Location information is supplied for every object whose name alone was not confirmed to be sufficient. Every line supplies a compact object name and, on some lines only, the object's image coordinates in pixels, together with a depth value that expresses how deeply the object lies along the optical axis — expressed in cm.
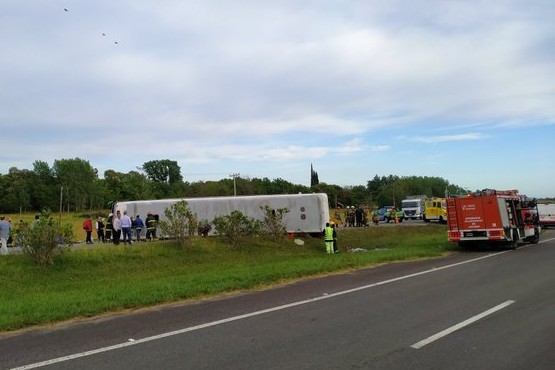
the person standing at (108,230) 2636
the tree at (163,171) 16125
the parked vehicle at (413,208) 5719
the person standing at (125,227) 2186
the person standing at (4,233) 1859
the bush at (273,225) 2544
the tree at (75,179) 13500
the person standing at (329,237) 2278
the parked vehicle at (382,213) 6121
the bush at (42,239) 1622
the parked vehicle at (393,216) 5401
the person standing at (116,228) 2235
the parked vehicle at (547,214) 4347
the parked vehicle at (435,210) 4925
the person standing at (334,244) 2342
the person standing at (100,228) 2959
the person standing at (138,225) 2614
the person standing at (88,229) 2741
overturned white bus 2981
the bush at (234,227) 2320
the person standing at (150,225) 2496
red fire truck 2267
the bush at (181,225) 2133
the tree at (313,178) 16188
